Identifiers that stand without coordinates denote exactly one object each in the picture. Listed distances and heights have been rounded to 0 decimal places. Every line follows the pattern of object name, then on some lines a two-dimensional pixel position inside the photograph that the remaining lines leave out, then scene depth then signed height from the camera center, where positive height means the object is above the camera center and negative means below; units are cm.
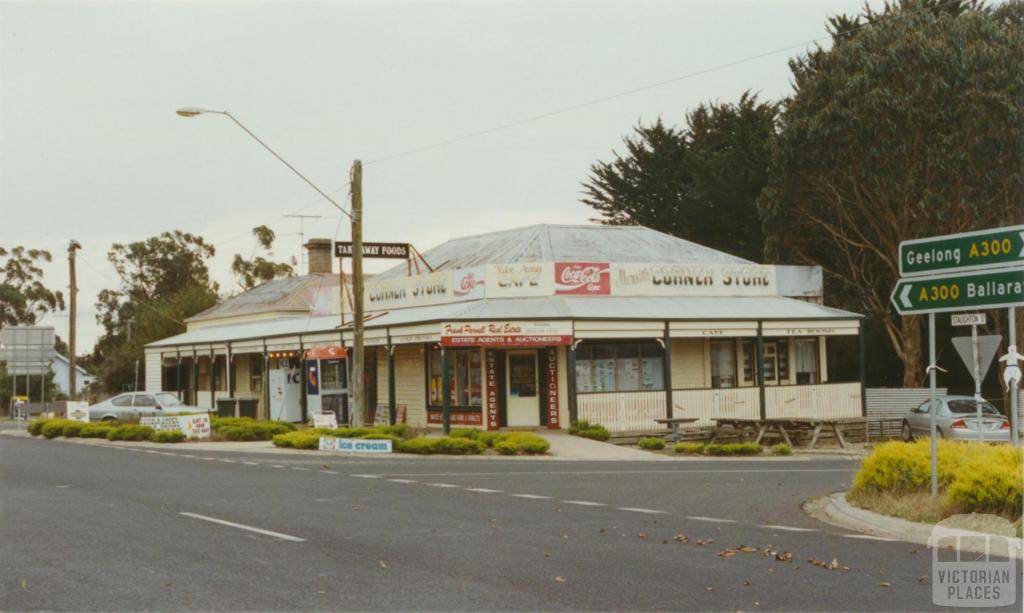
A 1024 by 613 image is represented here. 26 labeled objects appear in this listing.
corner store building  3173 +104
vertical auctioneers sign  3300 -42
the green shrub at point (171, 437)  3272 -153
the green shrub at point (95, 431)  3631 -147
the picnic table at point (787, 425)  2908 -144
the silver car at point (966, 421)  2802 -137
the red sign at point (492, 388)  3297 -36
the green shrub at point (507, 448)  2652 -168
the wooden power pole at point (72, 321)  4956 +278
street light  2888 +219
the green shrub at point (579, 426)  3012 -137
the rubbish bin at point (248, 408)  4025 -95
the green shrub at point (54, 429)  3791 -144
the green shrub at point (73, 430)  3725 -145
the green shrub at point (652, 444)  2859 -178
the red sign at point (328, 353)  3434 +80
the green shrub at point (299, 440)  2847 -149
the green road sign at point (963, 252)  1238 +126
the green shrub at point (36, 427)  3921 -142
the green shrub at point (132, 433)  3381 -146
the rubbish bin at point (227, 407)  3912 -87
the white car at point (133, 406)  4144 -82
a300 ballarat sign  1250 +82
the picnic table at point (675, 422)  2953 -131
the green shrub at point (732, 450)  2716 -187
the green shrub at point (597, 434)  2967 -156
